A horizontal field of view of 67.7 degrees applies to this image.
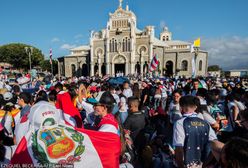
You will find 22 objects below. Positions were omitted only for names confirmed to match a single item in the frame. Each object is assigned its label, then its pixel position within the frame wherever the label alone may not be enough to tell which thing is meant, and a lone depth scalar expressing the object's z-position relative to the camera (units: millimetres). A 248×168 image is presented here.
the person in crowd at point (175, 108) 4645
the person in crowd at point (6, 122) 3456
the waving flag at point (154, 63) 15491
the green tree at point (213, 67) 96838
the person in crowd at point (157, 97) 8549
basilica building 41312
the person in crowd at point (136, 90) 7533
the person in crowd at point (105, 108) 2676
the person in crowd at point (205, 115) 3275
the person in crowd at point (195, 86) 6779
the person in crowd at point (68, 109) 2867
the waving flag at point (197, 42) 15109
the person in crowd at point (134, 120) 3758
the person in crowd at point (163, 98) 8419
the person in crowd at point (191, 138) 2482
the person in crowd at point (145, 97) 7965
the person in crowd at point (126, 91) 7296
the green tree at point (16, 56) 46781
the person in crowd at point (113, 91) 6227
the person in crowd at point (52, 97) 4239
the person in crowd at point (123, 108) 5170
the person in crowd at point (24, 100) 4039
